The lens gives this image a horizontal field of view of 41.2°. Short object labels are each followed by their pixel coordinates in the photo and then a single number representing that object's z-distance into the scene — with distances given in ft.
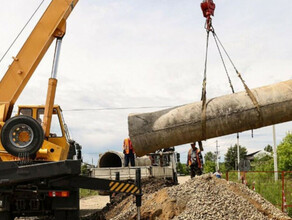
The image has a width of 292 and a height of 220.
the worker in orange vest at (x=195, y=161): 39.22
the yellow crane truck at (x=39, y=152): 22.31
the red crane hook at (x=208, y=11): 21.54
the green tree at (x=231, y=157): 280.22
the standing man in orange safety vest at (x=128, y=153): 42.84
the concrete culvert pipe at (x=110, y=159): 48.11
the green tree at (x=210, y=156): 336.94
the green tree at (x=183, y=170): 251.31
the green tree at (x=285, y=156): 146.10
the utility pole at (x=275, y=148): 83.33
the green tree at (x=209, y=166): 221.33
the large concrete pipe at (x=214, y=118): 18.80
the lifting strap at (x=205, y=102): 18.72
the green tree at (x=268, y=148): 340.39
